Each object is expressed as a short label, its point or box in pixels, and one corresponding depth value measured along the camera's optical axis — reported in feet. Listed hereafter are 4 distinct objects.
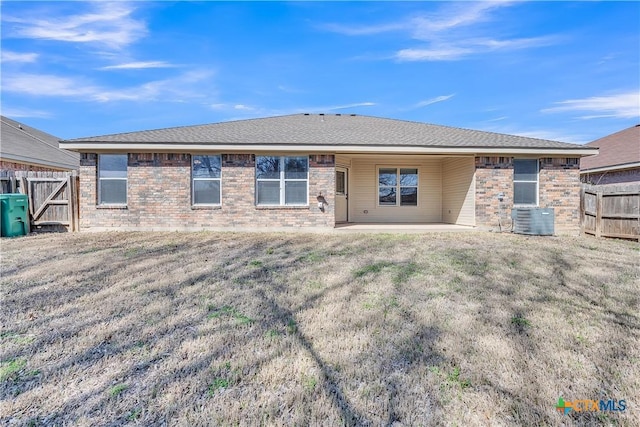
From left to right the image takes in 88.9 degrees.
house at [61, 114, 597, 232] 32.76
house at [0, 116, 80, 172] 44.09
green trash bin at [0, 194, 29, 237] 29.50
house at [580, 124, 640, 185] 44.50
